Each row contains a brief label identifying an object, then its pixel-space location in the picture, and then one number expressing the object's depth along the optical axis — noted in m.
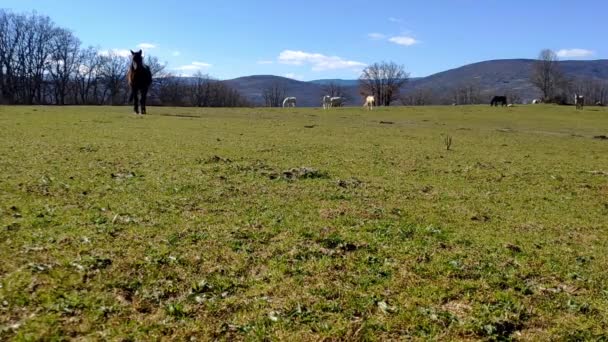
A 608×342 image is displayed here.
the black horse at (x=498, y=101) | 74.57
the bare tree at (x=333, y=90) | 159.74
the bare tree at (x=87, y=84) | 107.44
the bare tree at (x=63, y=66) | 101.81
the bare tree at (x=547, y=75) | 125.56
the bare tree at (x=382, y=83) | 120.50
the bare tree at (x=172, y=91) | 114.50
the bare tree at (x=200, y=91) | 129.50
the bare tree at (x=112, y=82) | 108.69
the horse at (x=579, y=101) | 71.12
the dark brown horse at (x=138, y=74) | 27.00
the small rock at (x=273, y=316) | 4.29
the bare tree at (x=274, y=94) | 172.02
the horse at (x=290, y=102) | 73.64
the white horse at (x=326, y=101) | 68.48
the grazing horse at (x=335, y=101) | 69.37
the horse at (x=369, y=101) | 61.37
